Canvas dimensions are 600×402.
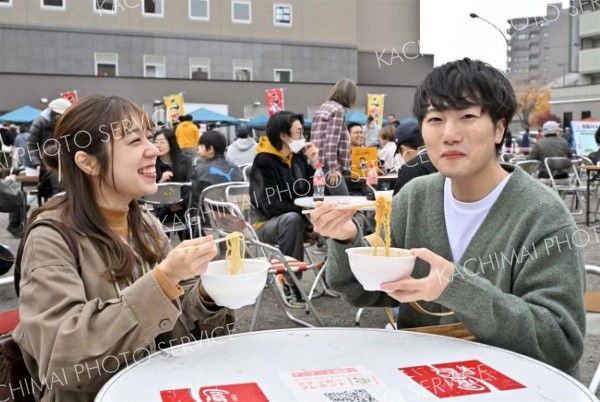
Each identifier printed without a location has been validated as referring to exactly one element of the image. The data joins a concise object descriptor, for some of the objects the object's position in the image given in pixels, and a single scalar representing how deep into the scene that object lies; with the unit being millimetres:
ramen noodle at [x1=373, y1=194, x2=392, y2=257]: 1667
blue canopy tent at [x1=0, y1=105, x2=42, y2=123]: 19062
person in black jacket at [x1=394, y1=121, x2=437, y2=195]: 4867
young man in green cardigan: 1475
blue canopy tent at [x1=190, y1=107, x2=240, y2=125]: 20984
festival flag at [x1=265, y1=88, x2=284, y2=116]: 14992
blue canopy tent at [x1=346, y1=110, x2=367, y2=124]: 22375
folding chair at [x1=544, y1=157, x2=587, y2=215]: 8852
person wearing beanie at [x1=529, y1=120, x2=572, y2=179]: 9945
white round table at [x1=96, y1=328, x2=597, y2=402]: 1243
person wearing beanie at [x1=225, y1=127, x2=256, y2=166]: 9594
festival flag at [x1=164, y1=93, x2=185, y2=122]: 15136
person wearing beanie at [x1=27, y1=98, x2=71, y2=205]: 6887
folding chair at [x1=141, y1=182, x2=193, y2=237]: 5832
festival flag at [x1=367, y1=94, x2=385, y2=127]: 15945
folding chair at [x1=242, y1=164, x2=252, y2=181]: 7546
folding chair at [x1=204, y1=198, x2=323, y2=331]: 3854
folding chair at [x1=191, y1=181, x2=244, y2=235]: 5605
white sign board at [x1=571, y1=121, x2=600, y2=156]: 12734
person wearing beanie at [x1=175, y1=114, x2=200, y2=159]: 10555
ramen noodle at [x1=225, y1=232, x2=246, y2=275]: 1506
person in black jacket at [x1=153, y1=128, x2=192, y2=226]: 6793
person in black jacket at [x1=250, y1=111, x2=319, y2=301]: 4883
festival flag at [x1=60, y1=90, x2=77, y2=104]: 11605
